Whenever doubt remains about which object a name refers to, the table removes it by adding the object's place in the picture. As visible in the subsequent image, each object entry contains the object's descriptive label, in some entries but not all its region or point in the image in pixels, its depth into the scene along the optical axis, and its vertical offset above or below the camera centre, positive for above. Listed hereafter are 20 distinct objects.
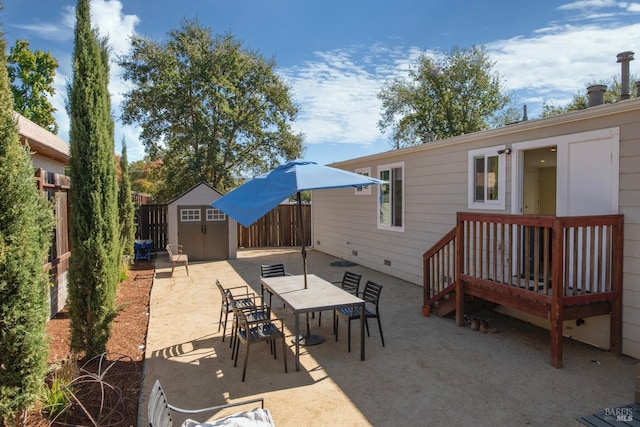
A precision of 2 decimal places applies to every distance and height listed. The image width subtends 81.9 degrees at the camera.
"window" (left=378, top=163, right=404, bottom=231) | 8.91 +0.13
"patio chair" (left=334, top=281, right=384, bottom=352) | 4.71 -1.42
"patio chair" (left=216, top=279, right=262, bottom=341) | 4.88 -1.41
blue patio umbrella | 4.25 +0.23
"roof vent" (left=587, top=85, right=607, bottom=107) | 5.27 +1.56
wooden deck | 4.20 -0.93
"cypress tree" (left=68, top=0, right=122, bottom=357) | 3.99 +0.07
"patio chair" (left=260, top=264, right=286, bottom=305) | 6.45 -1.18
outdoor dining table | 4.29 -1.20
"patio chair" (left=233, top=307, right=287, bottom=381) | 3.97 -1.47
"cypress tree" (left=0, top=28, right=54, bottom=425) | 2.64 -0.55
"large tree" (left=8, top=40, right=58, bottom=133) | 18.03 +6.41
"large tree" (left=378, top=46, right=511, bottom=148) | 21.09 +6.44
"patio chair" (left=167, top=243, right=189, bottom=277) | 9.52 -1.40
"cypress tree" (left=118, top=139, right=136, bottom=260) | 10.40 -0.19
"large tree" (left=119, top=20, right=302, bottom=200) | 15.48 +4.31
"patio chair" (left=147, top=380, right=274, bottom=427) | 2.12 -1.36
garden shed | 11.66 -0.70
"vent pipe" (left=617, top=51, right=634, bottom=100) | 5.09 +1.85
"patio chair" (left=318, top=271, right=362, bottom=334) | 5.77 -1.27
